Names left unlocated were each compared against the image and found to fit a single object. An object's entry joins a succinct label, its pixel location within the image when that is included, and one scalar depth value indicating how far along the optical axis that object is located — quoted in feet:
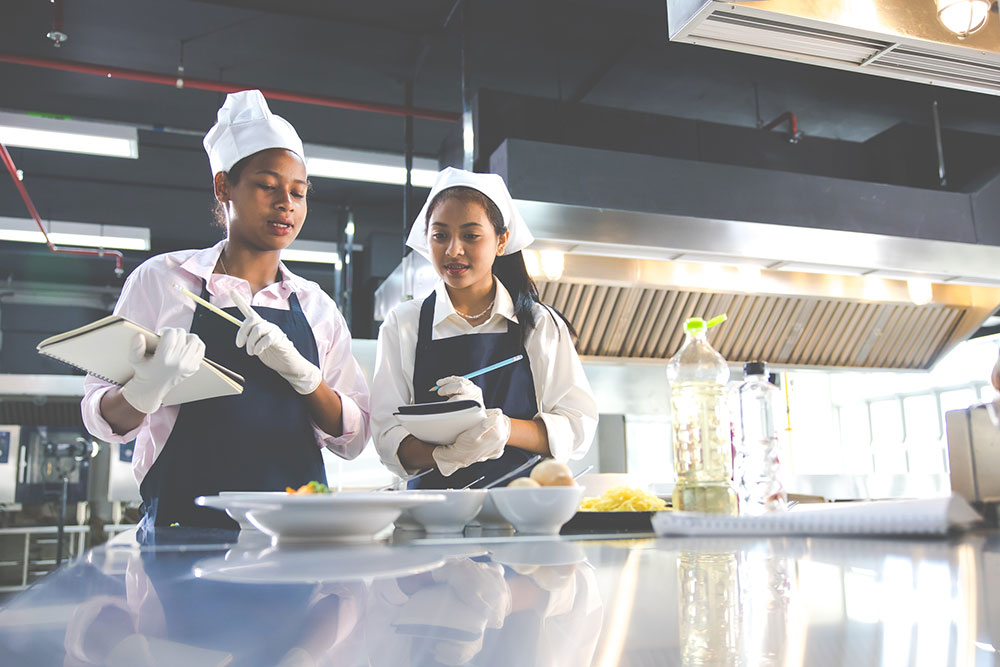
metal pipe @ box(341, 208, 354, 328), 19.52
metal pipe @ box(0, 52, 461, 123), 12.83
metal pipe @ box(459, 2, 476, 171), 10.21
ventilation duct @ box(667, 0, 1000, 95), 5.58
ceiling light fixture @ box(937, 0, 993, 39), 5.85
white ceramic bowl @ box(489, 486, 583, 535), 3.27
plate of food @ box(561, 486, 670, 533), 3.77
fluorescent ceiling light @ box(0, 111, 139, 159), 13.43
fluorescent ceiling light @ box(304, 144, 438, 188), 15.05
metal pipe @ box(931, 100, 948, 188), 13.03
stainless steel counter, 1.17
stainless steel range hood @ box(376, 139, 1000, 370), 9.66
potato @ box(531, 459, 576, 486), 3.51
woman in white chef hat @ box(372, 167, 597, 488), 5.72
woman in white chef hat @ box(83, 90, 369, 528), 5.07
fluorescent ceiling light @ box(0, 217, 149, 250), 21.21
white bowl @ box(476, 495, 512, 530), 3.78
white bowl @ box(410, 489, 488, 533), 3.41
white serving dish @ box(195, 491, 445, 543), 2.80
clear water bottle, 3.61
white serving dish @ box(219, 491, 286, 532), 3.02
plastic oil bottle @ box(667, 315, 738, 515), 3.44
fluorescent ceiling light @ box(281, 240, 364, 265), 23.67
